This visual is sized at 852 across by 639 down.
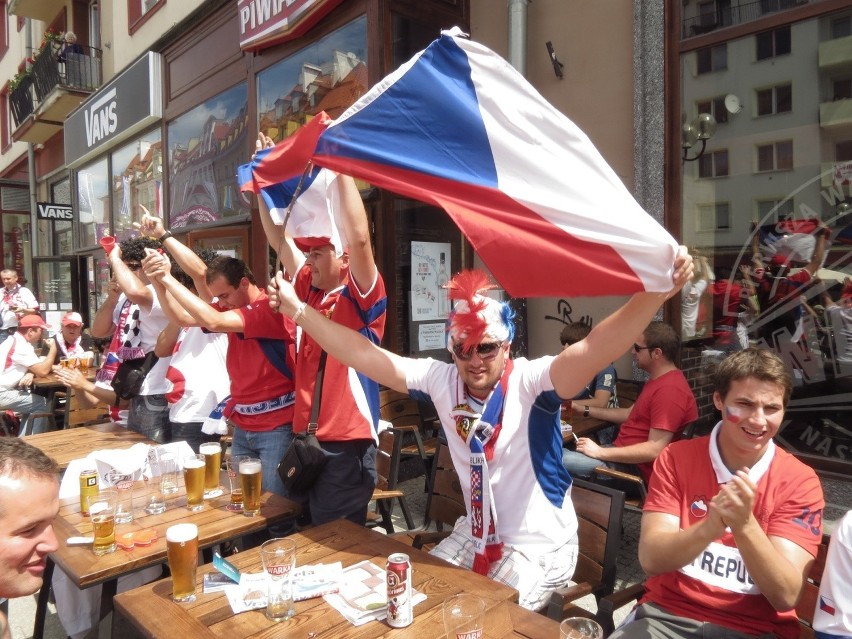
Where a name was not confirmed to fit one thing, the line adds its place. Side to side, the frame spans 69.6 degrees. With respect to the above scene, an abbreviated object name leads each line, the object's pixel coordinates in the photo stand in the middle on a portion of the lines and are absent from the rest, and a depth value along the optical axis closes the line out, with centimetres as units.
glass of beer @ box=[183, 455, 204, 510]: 278
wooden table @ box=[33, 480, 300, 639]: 227
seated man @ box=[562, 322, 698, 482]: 352
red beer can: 183
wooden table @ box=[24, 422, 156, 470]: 387
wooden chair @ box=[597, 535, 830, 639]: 217
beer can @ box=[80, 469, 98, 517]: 279
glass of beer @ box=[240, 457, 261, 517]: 269
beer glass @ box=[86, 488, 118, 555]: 238
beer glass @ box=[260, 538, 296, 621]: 188
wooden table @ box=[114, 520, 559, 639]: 181
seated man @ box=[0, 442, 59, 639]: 146
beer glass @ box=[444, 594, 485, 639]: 171
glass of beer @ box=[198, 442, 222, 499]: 293
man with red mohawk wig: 234
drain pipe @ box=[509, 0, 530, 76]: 559
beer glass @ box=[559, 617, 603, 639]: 160
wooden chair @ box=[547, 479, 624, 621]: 254
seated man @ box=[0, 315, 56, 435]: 667
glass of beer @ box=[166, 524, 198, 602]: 201
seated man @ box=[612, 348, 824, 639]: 190
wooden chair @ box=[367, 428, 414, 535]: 405
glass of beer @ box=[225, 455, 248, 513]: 279
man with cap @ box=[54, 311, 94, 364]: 767
